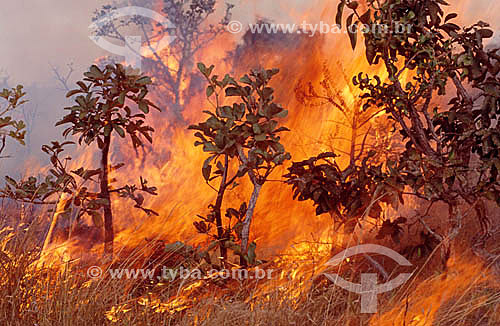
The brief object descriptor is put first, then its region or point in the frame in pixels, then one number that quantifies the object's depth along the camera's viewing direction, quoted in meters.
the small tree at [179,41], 6.94
